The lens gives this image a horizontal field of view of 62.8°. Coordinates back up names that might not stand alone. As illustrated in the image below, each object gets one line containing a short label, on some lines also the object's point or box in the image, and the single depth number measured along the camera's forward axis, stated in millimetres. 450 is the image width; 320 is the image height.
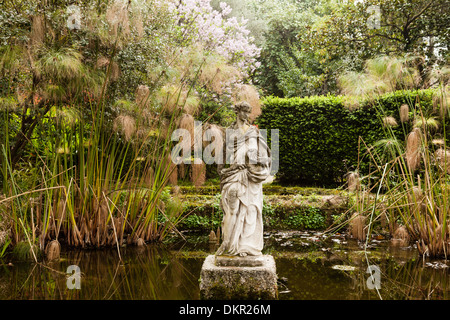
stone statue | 3406
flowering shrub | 10461
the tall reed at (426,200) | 4297
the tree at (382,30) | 10445
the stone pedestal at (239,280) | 3203
